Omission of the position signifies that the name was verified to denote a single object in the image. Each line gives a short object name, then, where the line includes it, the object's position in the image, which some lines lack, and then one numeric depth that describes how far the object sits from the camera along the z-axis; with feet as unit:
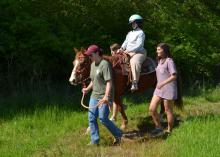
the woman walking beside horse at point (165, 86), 33.23
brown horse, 33.71
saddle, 36.45
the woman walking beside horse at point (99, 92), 30.12
